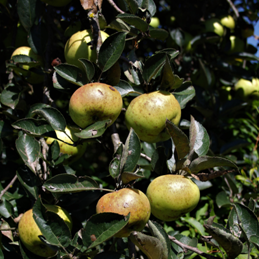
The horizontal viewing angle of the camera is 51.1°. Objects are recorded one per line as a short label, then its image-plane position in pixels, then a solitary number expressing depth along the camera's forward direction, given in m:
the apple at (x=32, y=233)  1.05
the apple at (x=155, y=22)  2.10
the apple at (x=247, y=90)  2.10
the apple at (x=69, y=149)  1.24
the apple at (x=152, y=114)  1.05
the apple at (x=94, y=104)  0.96
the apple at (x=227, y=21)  2.21
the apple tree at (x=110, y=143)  0.90
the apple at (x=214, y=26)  2.07
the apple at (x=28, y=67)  1.44
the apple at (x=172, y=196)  0.95
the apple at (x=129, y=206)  0.85
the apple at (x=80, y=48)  1.17
